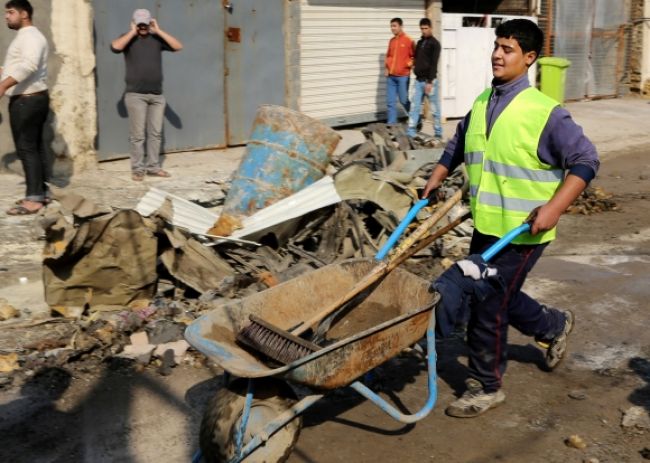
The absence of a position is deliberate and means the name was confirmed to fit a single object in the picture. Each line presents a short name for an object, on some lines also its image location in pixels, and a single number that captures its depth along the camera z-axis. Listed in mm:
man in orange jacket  13680
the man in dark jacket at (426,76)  13586
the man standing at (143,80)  9695
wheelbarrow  3746
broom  4039
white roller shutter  13359
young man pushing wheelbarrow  4285
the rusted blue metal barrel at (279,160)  7379
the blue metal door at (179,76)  10359
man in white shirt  8094
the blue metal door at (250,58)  11938
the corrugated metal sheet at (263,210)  6797
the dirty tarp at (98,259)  5766
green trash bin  14977
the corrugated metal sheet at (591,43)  19516
